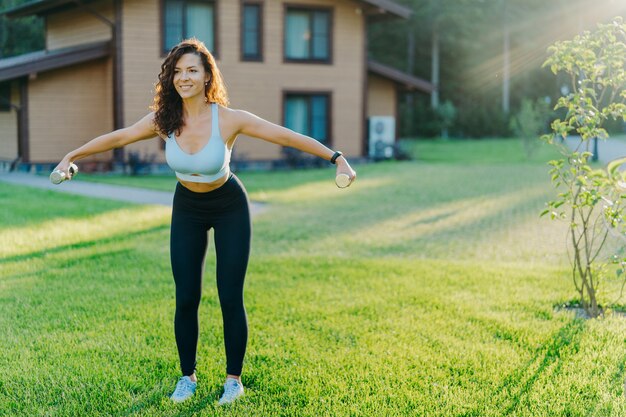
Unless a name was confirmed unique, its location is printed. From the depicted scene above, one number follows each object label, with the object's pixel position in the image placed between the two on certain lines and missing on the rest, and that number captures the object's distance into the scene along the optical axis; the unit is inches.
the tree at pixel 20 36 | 1344.7
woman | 164.7
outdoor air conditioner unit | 965.2
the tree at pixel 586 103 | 219.6
